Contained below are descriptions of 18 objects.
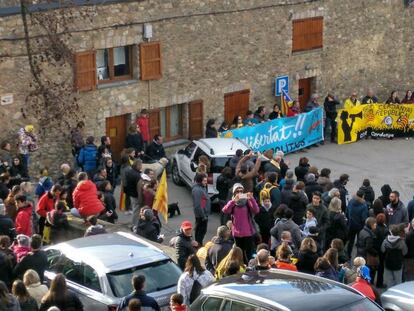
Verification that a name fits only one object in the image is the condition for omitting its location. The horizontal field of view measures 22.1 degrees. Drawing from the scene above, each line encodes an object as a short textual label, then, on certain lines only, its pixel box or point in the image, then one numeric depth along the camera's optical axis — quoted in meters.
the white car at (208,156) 25.26
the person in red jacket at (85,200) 20.91
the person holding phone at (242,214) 19.92
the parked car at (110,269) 15.96
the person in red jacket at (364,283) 16.42
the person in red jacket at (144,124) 27.56
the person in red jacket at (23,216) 19.53
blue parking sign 31.34
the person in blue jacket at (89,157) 25.33
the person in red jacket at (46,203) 20.70
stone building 26.69
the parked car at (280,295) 13.79
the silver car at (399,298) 17.08
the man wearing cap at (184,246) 17.95
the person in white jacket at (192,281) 15.80
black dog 24.56
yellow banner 31.84
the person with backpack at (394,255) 18.98
